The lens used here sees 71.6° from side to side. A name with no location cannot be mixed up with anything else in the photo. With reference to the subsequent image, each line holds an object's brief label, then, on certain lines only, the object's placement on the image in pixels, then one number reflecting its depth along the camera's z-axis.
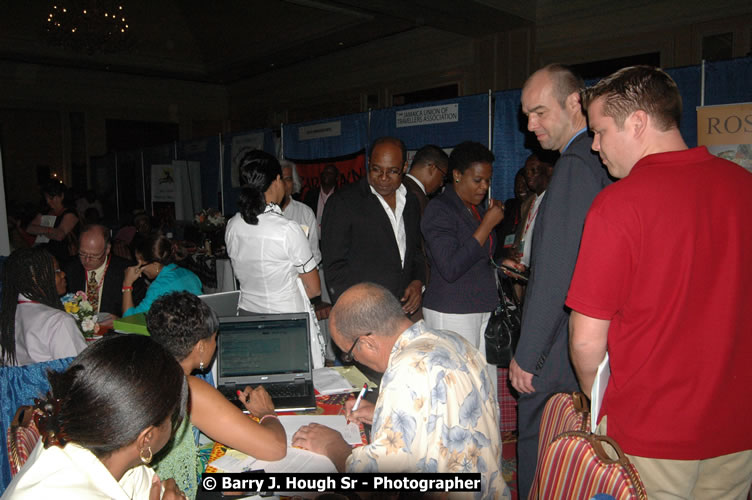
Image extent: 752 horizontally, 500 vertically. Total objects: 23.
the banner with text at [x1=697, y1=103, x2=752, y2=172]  3.55
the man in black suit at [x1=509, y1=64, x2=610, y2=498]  1.72
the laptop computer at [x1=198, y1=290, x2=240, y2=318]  2.75
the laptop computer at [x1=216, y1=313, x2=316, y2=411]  2.10
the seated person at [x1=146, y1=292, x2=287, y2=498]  1.61
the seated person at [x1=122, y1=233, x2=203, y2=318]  3.63
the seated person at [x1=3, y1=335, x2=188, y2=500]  1.08
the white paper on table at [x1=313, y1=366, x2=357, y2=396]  2.10
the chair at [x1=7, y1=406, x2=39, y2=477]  1.51
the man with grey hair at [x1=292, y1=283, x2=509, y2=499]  1.24
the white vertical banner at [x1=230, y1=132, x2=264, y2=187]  7.79
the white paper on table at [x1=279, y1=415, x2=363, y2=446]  1.71
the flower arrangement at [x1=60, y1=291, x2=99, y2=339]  3.08
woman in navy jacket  2.81
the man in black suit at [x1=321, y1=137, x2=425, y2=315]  3.07
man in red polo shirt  1.28
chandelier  9.08
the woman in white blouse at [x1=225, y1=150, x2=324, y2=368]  2.68
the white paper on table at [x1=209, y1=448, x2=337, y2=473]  1.57
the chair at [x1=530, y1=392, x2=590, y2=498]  1.38
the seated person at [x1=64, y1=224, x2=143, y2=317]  3.74
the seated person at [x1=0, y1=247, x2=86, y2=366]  2.52
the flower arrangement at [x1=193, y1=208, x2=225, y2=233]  7.04
